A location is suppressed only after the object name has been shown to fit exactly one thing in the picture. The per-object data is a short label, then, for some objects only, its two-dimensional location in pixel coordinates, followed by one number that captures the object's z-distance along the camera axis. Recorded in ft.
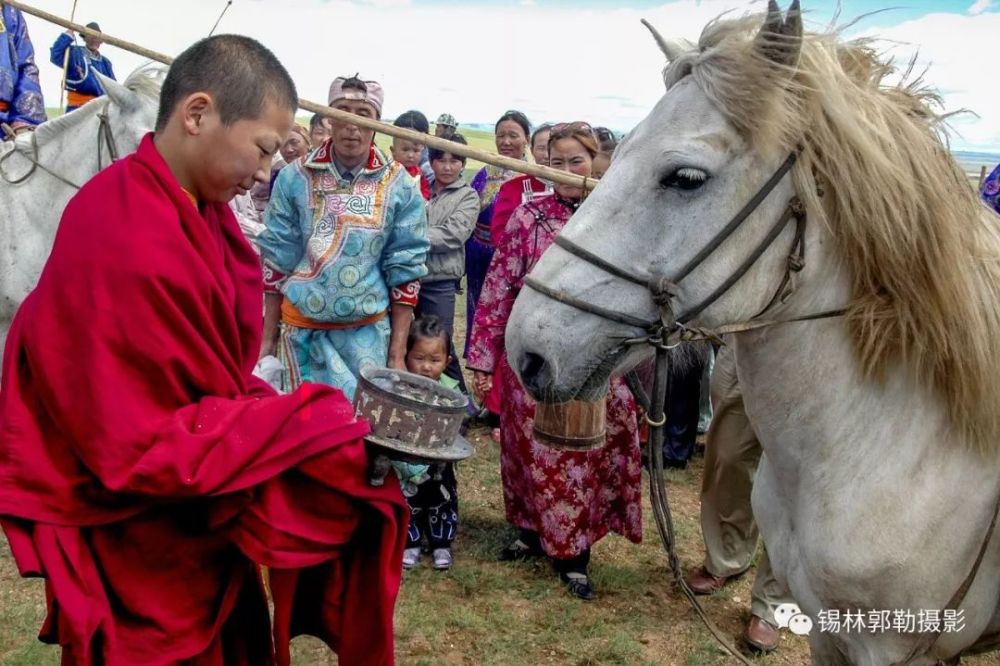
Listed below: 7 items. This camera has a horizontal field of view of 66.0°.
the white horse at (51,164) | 11.83
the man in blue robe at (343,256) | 12.38
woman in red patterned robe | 13.20
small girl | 13.69
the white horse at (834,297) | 5.83
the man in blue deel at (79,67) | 19.99
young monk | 4.90
